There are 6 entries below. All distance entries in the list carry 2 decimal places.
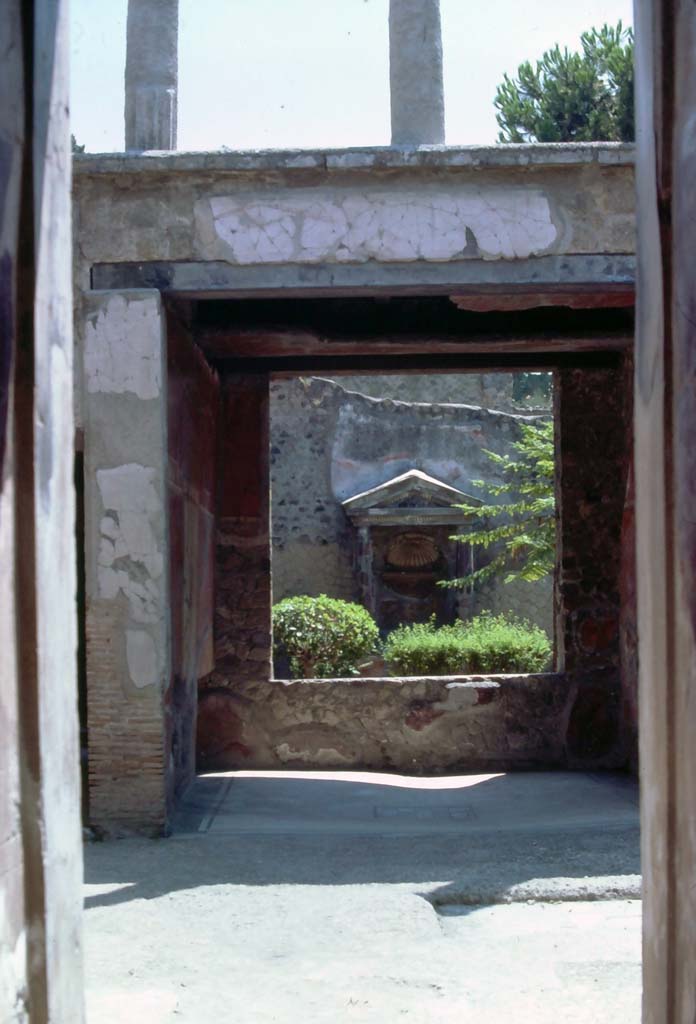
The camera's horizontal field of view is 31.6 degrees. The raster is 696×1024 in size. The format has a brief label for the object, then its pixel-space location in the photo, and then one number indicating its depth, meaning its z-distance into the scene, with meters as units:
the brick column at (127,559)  5.63
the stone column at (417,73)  6.90
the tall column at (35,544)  1.91
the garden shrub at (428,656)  11.38
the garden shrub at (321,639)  11.89
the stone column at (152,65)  7.67
